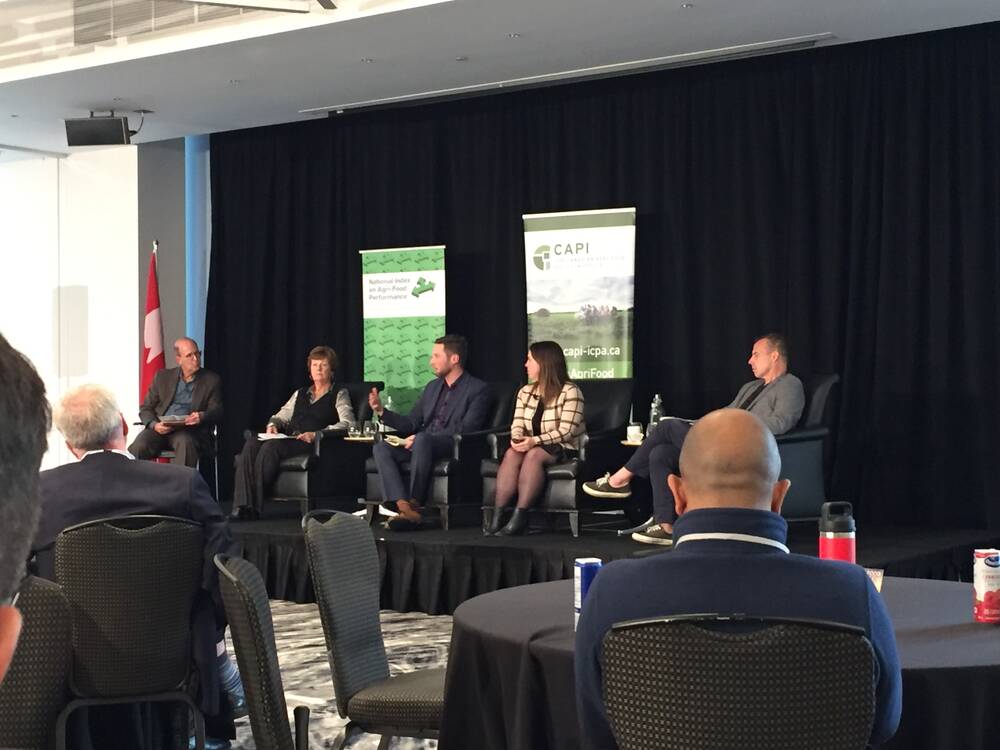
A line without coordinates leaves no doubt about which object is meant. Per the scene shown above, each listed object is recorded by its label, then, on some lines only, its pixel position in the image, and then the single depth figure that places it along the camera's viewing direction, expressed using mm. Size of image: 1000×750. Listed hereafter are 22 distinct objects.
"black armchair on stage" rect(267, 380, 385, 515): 7914
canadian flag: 9773
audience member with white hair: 3473
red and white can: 2619
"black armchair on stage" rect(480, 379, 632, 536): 6832
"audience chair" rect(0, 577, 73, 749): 2713
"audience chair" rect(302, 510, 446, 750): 3018
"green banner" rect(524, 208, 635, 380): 8102
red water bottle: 2797
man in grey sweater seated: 6523
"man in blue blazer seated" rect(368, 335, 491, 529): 7281
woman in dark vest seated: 7984
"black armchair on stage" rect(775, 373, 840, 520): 6551
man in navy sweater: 1952
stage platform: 6219
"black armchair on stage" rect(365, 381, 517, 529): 7254
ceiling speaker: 8812
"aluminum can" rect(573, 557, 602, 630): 2535
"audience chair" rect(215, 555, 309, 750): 2459
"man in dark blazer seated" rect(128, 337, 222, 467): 8688
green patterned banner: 8992
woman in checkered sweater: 6859
